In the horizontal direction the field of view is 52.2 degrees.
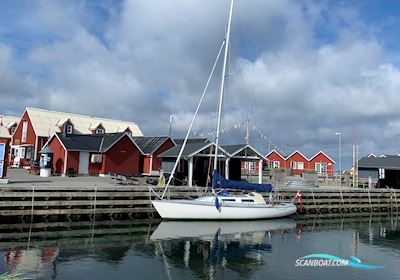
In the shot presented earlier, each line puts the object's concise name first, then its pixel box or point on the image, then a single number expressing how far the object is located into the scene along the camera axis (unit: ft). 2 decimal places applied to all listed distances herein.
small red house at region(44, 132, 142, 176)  151.33
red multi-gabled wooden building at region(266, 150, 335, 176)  259.39
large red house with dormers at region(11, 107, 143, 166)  180.55
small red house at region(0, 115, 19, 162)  206.61
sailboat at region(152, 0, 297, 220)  88.22
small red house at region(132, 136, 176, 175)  170.09
